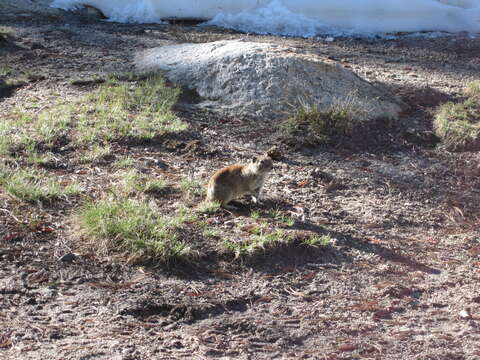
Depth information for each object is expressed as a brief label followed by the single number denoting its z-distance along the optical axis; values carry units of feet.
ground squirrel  16.35
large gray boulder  23.94
